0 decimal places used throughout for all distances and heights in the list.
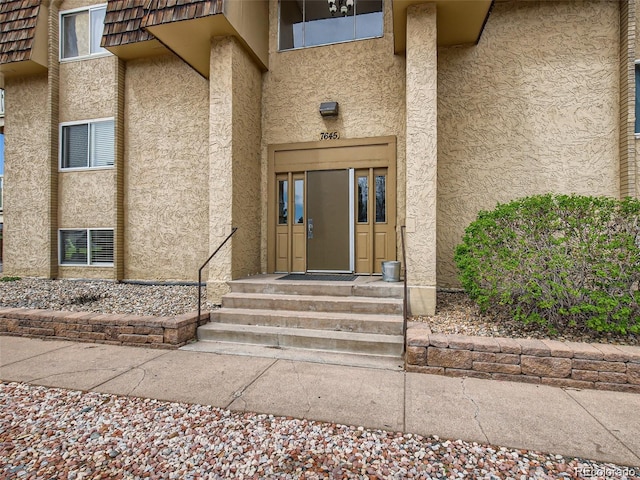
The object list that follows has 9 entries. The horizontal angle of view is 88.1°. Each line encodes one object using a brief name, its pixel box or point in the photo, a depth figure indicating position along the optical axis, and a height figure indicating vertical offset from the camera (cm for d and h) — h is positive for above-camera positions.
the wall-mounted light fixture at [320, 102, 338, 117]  634 +254
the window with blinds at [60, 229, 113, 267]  768 -13
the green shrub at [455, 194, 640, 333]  356 -27
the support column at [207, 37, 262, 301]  567 +144
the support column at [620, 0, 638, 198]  542 +227
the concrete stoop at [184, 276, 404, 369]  402 -113
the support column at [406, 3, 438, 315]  489 +127
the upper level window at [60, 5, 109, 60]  789 +507
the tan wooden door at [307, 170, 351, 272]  657 +39
